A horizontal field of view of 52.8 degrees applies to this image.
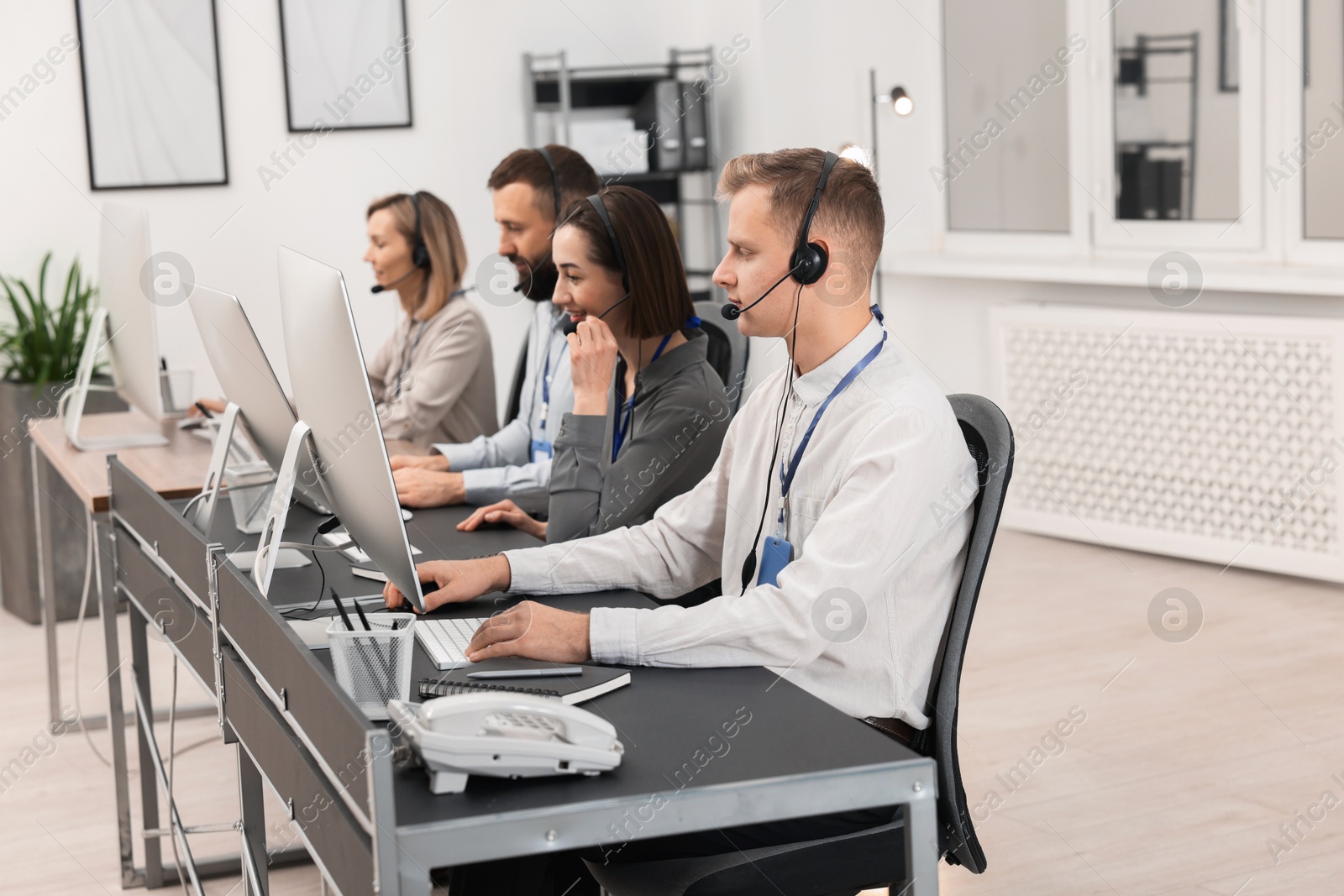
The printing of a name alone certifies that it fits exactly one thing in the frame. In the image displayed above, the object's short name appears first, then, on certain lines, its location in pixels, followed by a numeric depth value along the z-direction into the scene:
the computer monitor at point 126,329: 2.80
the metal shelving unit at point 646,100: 5.20
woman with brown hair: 2.15
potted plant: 4.15
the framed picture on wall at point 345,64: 4.90
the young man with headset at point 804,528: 1.45
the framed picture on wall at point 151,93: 4.60
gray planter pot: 4.15
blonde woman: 3.20
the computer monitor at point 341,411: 1.39
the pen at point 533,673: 1.42
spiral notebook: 1.31
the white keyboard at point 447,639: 1.47
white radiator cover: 3.95
